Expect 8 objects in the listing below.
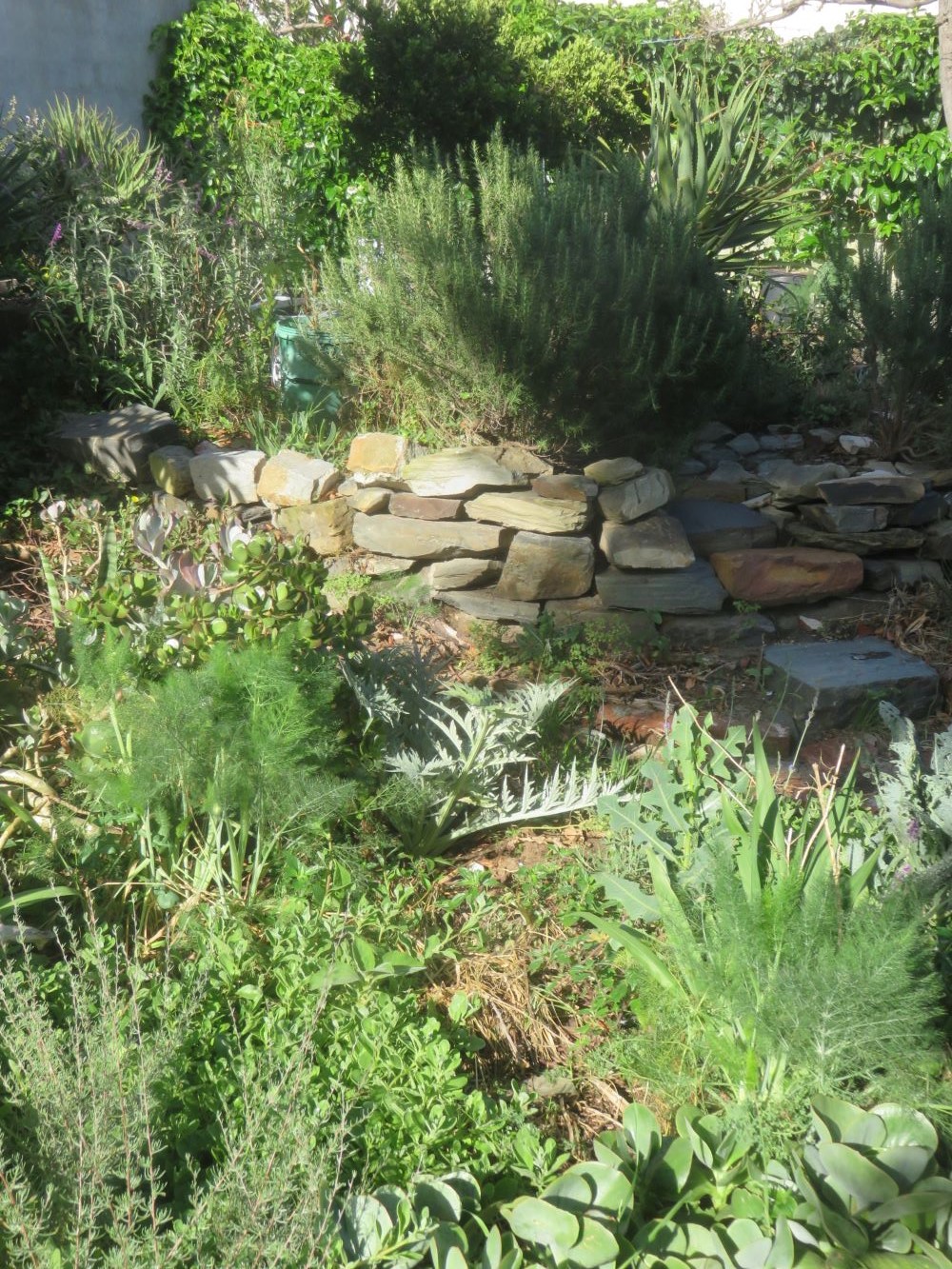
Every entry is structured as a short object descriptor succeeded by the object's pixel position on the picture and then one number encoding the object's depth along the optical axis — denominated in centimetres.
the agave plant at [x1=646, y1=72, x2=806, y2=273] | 629
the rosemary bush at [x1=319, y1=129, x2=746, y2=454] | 468
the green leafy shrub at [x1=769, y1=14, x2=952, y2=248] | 850
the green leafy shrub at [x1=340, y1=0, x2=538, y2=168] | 713
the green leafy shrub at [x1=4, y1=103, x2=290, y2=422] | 551
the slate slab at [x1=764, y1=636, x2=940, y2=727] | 398
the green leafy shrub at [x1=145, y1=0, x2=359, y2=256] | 773
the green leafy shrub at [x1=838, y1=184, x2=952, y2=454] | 505
